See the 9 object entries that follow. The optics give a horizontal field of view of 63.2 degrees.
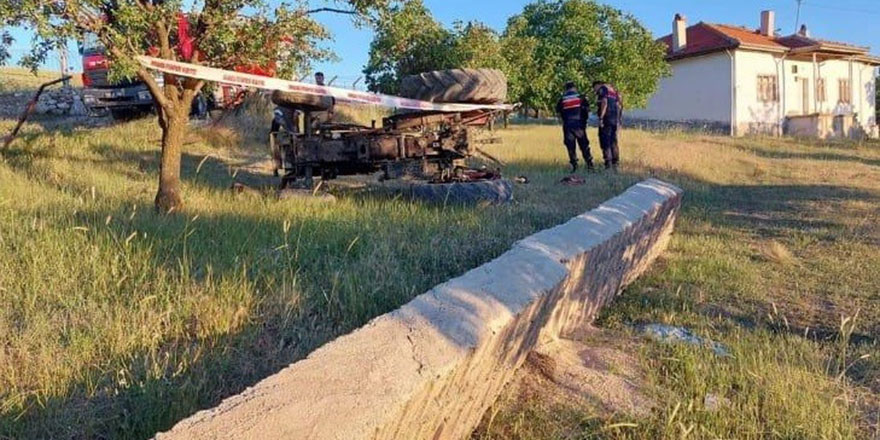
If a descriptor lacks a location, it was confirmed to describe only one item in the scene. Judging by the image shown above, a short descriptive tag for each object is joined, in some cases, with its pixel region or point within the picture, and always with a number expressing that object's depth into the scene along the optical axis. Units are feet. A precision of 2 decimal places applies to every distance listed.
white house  107.45
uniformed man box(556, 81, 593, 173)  40.55
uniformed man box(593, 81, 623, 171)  40.14
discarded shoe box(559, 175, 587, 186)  33.18
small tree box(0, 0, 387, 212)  18.07
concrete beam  6.93
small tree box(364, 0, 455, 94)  68.23
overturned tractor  25.04
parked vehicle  48.88
